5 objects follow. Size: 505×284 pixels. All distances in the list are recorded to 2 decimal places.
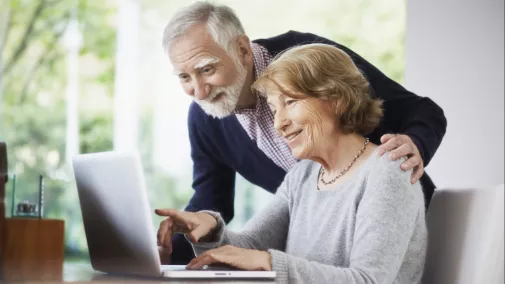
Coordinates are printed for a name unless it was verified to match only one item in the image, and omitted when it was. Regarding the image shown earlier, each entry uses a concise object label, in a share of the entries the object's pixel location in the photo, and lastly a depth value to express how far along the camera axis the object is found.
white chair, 2.39
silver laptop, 2.31
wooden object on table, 3.02
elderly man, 2.98
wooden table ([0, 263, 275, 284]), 2.26
